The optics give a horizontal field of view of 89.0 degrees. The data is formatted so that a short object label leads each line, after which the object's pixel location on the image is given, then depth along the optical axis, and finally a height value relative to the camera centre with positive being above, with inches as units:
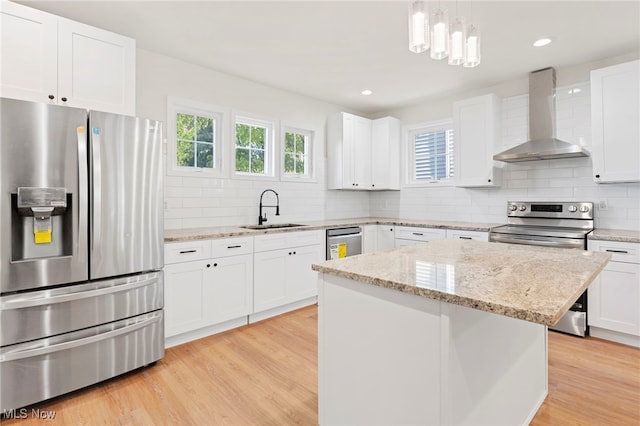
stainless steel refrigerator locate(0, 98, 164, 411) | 71.8 -7.5
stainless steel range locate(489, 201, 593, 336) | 113.8 -5.3
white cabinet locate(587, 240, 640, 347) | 103.7 -26.9
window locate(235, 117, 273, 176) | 149.3 +33.0
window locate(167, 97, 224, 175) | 126.8 +32.9
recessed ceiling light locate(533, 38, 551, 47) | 111.1 +60.2
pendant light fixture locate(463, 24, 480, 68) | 66.7 +35.1
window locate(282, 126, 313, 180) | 167.3 +33.3
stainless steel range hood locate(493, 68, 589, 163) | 129.9 +39.3
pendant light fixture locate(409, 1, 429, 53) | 58.5 +34.6
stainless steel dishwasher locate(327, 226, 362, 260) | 150.3 -12.3
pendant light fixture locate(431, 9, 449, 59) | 59.9 +34.2
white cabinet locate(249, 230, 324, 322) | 126.0 -22.5
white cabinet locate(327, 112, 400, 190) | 176.7 +35.8
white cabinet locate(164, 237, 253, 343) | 103.3 -23.7
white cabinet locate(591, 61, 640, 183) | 109.4 +32.0
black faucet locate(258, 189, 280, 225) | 146.5 +1.9
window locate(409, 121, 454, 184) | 177.5 +35.5
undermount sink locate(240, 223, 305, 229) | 141.5 -4.3
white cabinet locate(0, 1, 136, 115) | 80.7 +42.1
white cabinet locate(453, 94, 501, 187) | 146.9 +35.2
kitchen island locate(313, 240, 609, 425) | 43.9 -18.3
